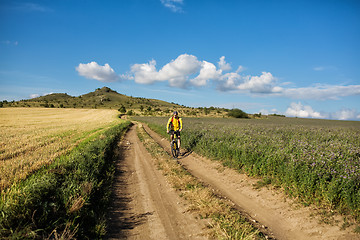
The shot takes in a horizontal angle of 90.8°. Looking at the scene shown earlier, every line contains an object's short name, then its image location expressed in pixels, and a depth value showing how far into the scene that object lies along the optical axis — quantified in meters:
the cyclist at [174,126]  12.64
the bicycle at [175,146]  12.43
